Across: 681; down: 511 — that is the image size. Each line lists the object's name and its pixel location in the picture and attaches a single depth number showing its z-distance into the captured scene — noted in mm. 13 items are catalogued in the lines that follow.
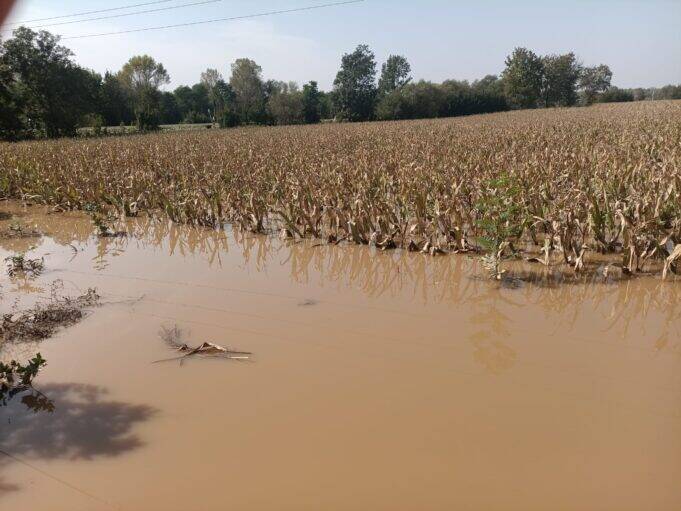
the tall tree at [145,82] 49469
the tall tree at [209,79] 91662
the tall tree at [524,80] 73938
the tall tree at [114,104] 57344
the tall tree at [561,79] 75125
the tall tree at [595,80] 86062
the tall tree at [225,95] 79688
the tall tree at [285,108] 59659
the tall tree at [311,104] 62375
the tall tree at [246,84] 77438
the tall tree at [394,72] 87188
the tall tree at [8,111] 37844
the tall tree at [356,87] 65500
